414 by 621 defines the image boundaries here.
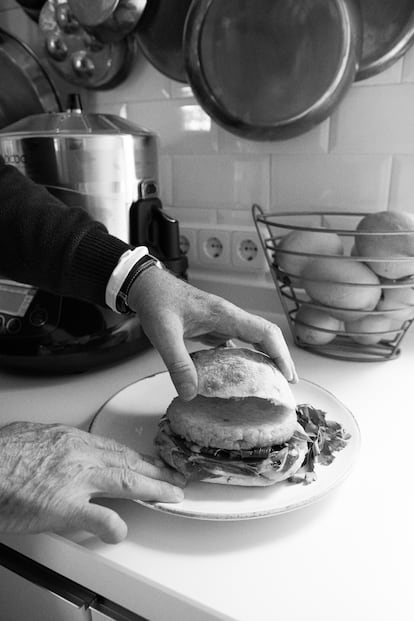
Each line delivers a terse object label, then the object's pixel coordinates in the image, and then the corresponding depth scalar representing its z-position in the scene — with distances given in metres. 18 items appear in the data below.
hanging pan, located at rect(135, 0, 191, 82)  0.88
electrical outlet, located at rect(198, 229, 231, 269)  0.95
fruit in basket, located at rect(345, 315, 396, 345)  0.73
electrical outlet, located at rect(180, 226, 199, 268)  0.97
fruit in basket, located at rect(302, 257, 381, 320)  0.69
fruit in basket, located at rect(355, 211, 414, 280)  0.67
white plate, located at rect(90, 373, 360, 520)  0.42
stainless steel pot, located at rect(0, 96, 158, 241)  0.68
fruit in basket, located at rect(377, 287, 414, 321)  0.70
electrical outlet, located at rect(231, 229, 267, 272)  0.92
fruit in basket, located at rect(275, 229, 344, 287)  0.73
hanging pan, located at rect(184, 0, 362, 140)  0.73
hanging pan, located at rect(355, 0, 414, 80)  0.73
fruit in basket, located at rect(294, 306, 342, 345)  0.75
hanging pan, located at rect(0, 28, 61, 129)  1.01
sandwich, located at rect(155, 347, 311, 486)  0.46
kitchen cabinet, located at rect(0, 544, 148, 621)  0.44
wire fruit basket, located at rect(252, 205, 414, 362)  0.68
